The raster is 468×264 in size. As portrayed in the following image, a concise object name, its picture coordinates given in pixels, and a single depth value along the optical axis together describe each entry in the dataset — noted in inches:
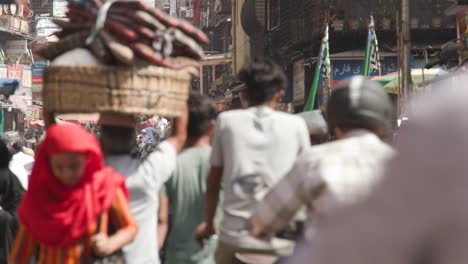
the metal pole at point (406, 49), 1138.6
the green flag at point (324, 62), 1555.1
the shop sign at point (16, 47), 4947.9
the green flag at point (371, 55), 1460.9
